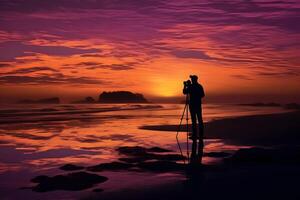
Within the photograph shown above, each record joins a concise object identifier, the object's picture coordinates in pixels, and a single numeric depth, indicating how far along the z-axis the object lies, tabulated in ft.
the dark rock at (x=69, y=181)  25.85
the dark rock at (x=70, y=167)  33.04
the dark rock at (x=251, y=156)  35.47
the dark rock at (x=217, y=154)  40.29
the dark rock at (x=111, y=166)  33.30
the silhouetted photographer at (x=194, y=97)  59.10
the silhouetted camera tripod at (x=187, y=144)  39.99
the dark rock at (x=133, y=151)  42.06
